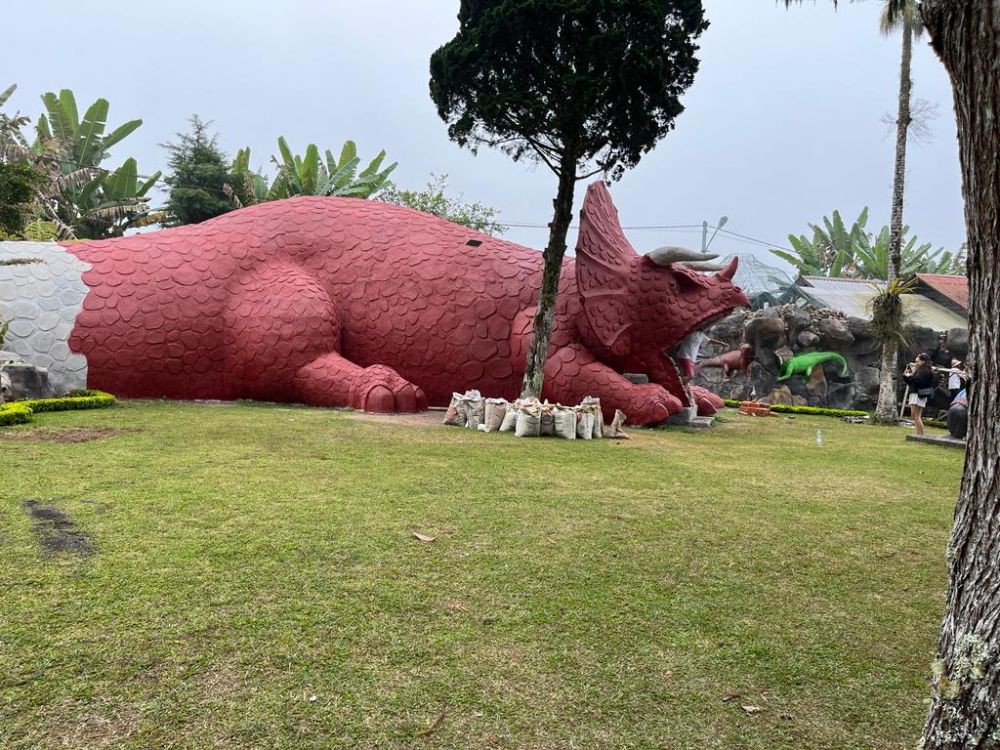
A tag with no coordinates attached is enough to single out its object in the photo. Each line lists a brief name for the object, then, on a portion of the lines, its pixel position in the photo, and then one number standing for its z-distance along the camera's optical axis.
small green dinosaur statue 15.23
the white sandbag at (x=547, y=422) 7.05
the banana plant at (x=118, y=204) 20.67
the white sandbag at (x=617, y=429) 7.29
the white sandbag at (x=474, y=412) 7.30
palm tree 12.52
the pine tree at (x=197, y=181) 22.03
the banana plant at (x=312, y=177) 21.92
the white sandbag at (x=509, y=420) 7.14
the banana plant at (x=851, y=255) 29.95
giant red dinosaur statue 8.23
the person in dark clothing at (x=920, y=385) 9.50
